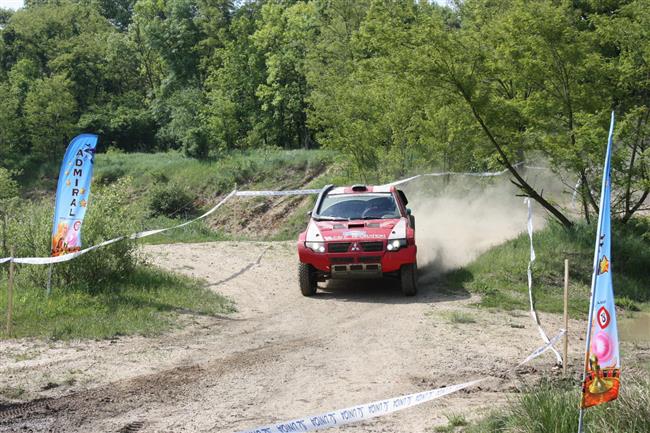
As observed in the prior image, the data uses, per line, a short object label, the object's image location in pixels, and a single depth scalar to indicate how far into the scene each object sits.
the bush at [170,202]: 40.66
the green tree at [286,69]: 50.16
